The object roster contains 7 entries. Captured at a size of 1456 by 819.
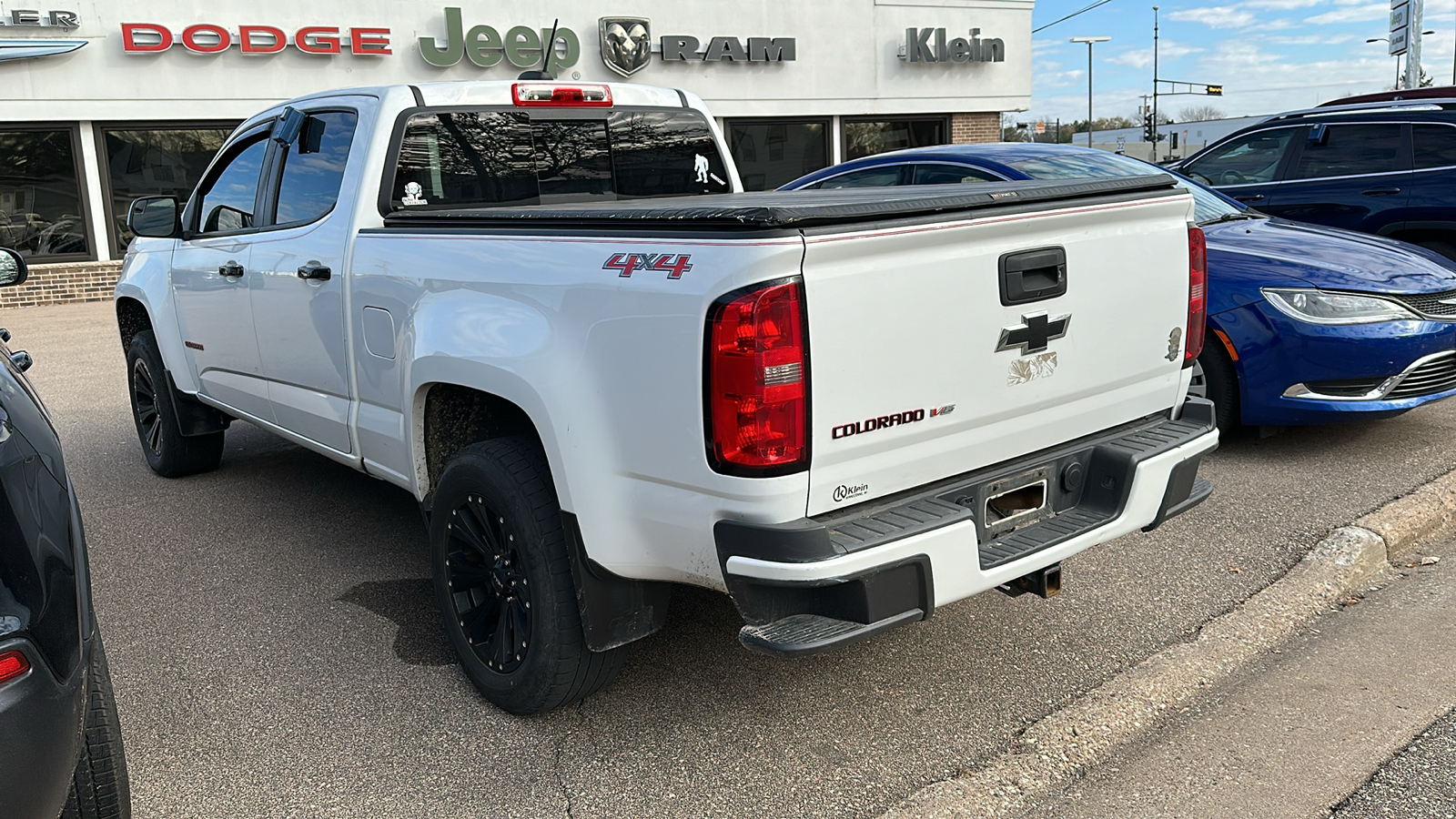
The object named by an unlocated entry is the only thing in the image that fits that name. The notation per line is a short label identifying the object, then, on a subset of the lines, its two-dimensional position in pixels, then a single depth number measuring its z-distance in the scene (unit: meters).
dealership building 14.74
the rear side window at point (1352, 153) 8.27
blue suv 8.09
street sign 16.47
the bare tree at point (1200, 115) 74.78
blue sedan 5.22
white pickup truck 2.42
